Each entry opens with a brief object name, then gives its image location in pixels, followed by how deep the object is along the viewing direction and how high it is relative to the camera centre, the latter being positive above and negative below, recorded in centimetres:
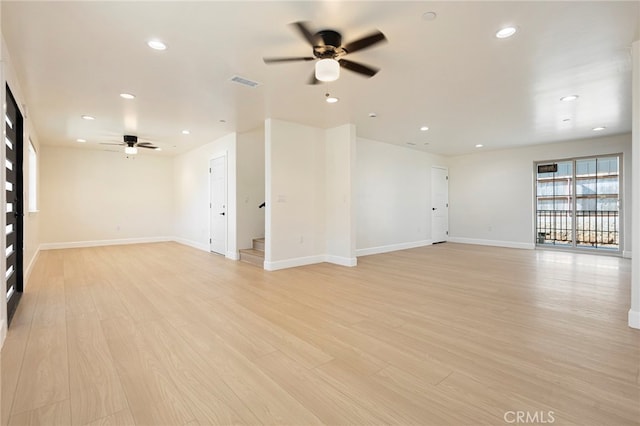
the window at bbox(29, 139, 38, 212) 564 +65
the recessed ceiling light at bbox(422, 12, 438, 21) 236 +154
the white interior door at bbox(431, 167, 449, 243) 870 +19
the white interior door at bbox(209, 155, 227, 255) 661 +15
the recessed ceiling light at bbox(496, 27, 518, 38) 258 +155
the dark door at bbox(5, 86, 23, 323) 335 +10
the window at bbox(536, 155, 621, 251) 684 +17
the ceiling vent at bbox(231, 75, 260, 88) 354 +156
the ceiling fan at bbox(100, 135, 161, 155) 646 +150
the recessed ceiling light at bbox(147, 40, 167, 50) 274 +153
